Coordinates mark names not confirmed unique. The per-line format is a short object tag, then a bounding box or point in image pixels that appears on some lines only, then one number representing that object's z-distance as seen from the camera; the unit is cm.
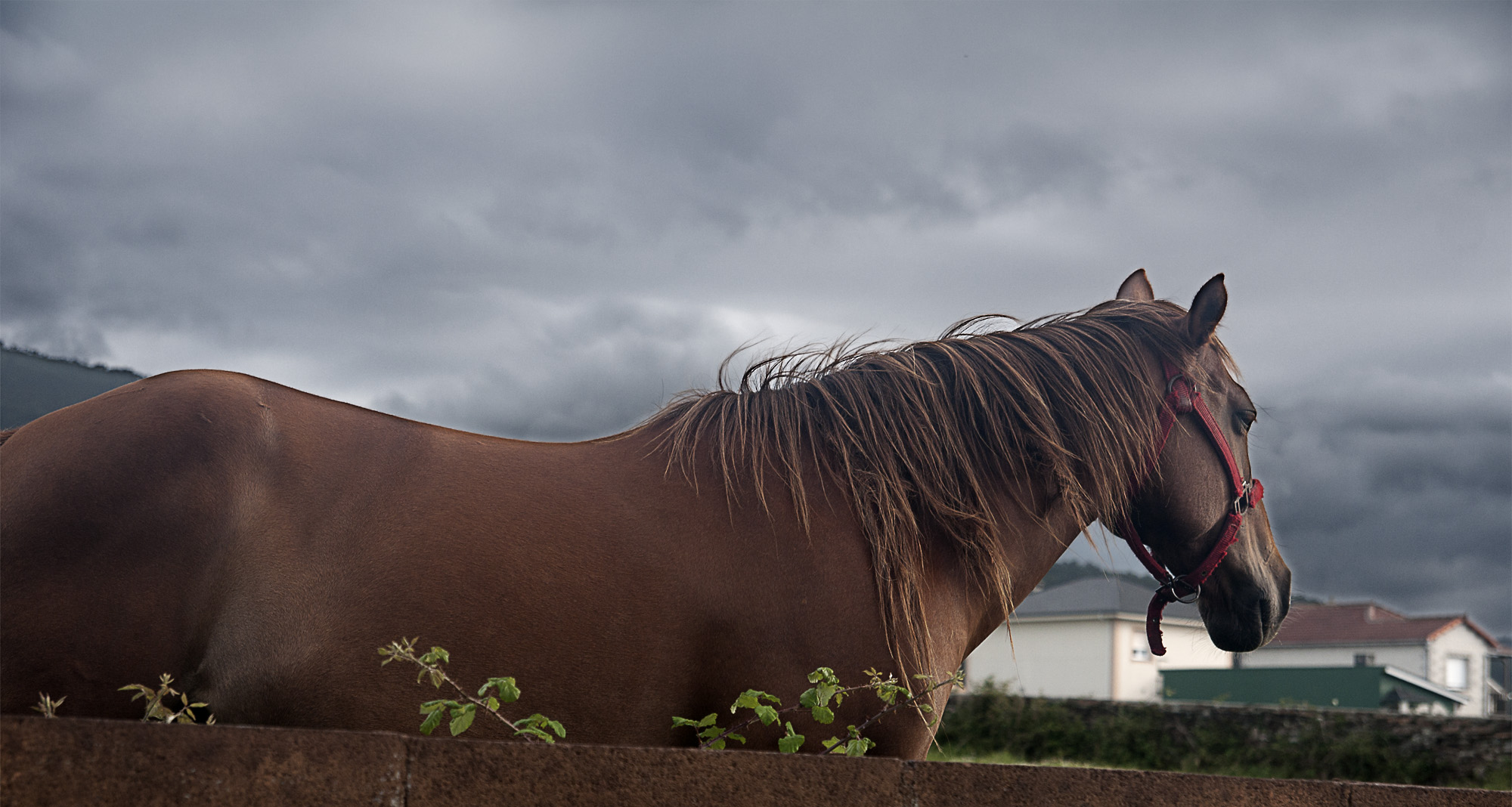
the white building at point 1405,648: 3844
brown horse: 202
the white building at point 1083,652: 3259
